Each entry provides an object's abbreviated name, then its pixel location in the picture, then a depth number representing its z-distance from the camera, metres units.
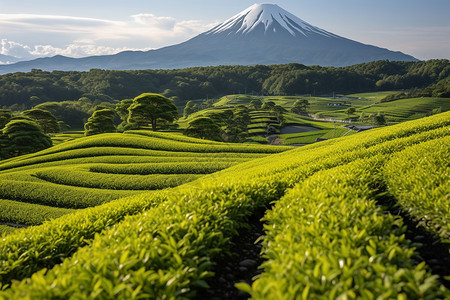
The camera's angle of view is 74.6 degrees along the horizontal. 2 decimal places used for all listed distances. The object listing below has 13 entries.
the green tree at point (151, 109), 47.97
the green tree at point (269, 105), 83.81
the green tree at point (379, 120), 77.38
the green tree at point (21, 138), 39.00
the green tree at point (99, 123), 55.28
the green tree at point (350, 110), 88.64
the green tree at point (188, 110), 107.66
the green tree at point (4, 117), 50.87
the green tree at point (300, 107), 113.27
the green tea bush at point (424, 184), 4.88
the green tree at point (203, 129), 51.59
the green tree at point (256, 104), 106.27
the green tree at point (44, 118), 57.75
